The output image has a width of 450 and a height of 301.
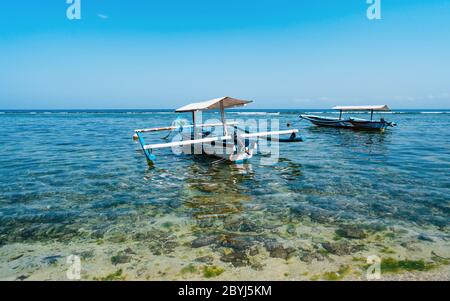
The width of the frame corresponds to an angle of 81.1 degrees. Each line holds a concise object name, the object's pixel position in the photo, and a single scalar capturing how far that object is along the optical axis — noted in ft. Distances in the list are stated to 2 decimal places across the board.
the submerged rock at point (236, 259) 17.57
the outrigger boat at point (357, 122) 100.48
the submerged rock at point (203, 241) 20.19
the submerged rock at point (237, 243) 19.62
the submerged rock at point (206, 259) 17.92
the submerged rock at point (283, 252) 18.45
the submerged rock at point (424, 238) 20.31
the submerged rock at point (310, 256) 17.97
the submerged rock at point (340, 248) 18.74
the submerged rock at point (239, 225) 22.59
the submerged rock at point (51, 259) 17.99
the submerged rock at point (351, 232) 21.15
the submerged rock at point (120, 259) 17.89
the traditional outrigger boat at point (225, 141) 45.78
